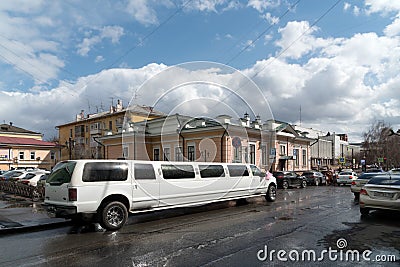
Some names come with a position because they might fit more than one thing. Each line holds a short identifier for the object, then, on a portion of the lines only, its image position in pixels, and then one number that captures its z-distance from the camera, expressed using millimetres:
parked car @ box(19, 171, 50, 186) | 22555
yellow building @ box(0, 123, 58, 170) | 54969
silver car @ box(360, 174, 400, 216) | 9883
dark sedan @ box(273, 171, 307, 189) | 25609
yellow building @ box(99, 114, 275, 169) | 28531
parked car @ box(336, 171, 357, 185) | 29217
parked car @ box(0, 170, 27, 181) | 24469
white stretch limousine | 8484
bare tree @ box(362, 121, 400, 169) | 65688
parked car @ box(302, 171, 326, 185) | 30016
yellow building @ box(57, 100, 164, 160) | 62081
